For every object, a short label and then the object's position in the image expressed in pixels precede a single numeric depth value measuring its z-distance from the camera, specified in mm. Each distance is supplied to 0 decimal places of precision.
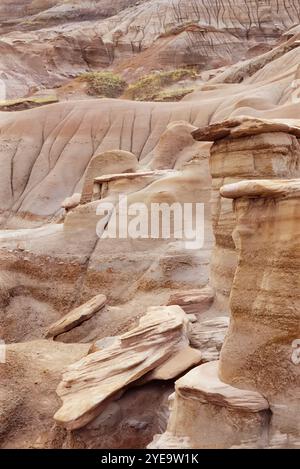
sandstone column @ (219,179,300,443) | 3791
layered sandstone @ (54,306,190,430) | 4746
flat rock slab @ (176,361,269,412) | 3750
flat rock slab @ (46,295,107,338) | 7840
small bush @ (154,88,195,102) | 23719
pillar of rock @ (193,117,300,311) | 6516
